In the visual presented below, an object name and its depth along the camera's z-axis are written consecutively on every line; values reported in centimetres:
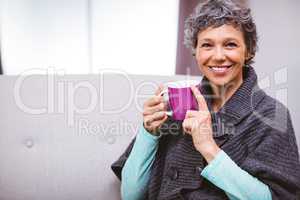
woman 168
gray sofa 207
